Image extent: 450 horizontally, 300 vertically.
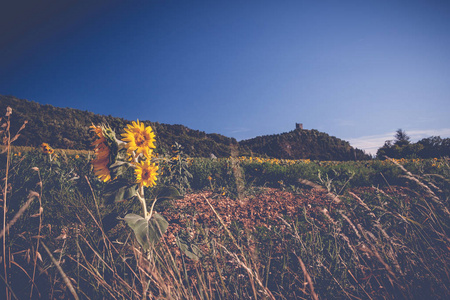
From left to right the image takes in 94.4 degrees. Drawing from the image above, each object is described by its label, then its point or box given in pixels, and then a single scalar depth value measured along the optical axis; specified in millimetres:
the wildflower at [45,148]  4219
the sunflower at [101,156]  1645
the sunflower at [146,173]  1640
